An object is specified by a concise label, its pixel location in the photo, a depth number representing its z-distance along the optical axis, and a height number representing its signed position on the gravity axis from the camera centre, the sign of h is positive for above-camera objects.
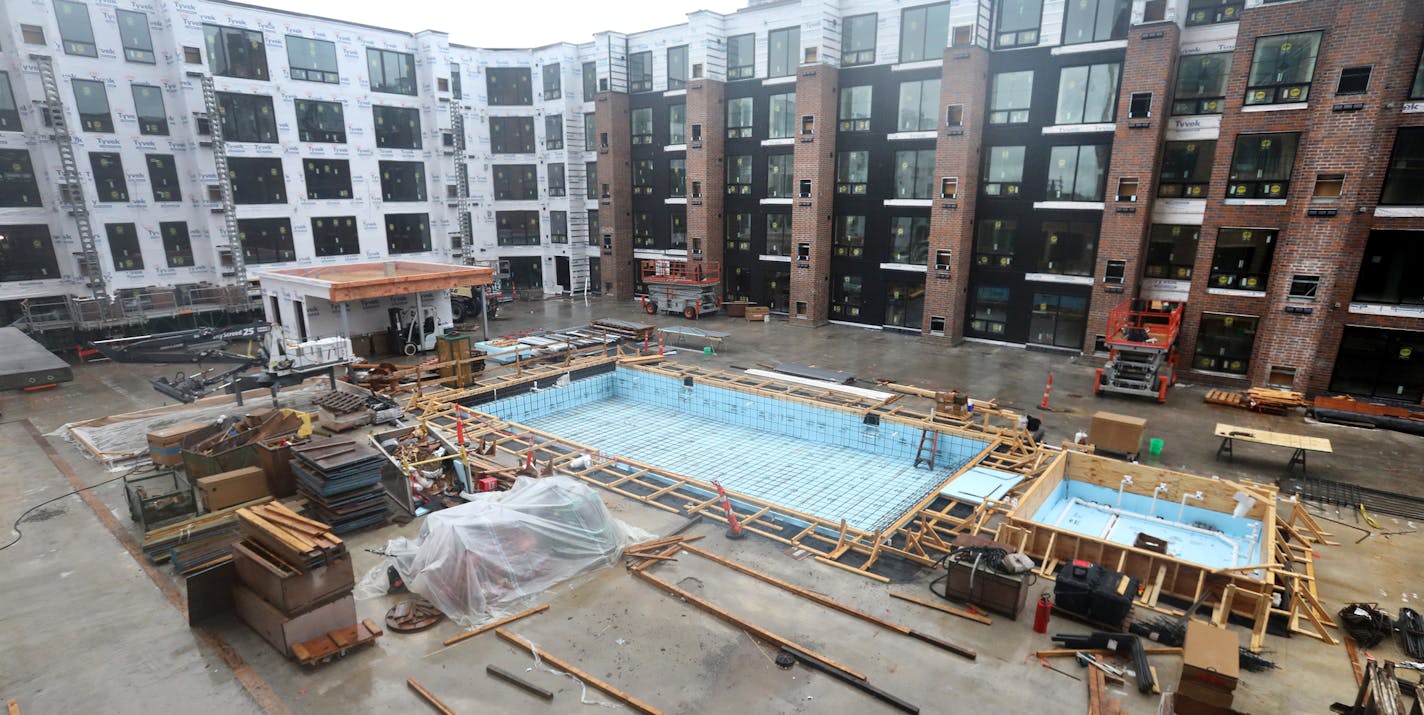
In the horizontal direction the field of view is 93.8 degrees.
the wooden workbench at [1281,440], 15.21 -5.17
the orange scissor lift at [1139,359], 21.38 -4.66
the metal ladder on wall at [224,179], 30.58 +1.58
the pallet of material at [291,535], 8.34 -4.14
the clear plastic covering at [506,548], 9.61 -5.02
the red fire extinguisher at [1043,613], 9.00 -5.34
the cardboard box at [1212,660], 7.28 -4.88
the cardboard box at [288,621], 8.50 -5.22
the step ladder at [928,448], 17.00 -5.91
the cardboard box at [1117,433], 16.23 -5.31
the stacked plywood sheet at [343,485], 11.62 -4.70
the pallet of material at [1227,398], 20.95 -5.77
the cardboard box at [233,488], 11.99 -4.93
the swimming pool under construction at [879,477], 10.80 -5.68
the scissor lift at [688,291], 34.59 -3.99
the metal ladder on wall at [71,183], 26.91 +1.24
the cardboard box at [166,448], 14.20 -4.92
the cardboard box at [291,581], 8.34 -4.63
